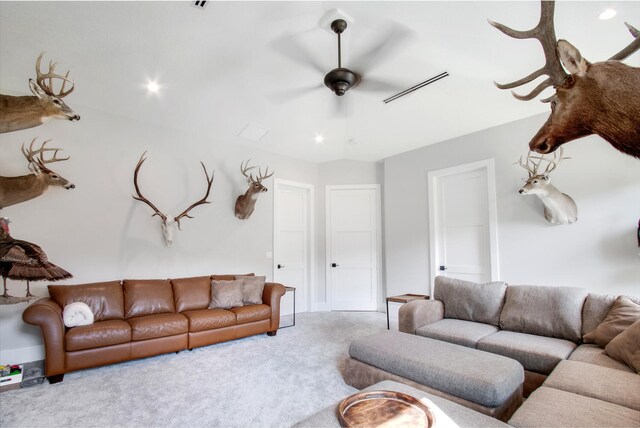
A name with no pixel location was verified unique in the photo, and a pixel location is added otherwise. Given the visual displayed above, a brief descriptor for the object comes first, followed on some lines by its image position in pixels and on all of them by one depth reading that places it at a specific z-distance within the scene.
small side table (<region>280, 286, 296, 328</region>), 4.58
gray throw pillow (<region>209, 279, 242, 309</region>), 3.92
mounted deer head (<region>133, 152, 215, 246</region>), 3.78
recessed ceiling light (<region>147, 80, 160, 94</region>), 3.31
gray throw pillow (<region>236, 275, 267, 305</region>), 4.10
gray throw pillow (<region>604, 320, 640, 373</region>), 1.89
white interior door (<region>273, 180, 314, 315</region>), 5.35
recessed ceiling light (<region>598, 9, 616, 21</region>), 2.24
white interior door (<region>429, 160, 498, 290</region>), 4.09
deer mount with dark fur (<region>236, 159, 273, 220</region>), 4.56
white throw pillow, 2.87
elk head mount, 1.21
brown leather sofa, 2.74
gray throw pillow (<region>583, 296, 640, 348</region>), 2.24
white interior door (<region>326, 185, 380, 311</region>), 5.70
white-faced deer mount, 3.28
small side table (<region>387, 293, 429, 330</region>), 3.93
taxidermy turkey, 2.57
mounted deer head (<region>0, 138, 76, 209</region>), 2.92
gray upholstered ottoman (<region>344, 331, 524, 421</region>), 1.84
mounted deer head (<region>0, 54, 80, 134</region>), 2.45
